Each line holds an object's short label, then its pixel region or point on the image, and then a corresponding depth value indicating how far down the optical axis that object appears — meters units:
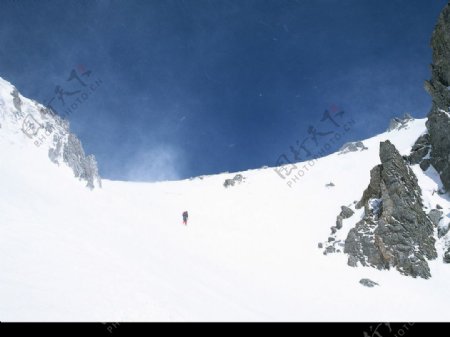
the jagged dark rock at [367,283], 23.70
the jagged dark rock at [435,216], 30.16
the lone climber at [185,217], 33.51
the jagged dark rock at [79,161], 36.38
